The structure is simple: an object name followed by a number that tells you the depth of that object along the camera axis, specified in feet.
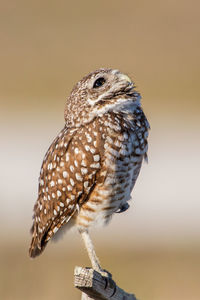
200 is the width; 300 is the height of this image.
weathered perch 31.35
